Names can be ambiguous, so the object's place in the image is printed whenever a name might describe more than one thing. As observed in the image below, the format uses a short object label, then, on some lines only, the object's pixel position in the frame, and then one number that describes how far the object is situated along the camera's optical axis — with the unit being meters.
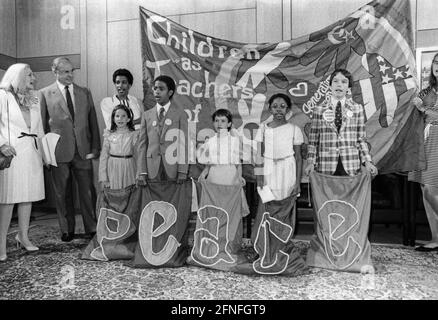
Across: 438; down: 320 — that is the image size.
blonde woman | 2.96
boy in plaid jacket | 2.78
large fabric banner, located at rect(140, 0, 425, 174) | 3.24
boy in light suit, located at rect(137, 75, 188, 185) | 2.90
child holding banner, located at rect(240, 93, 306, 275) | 2.75
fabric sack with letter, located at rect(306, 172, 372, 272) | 2.68
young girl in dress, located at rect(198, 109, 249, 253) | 2.81
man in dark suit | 3.52
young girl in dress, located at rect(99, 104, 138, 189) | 3.15
